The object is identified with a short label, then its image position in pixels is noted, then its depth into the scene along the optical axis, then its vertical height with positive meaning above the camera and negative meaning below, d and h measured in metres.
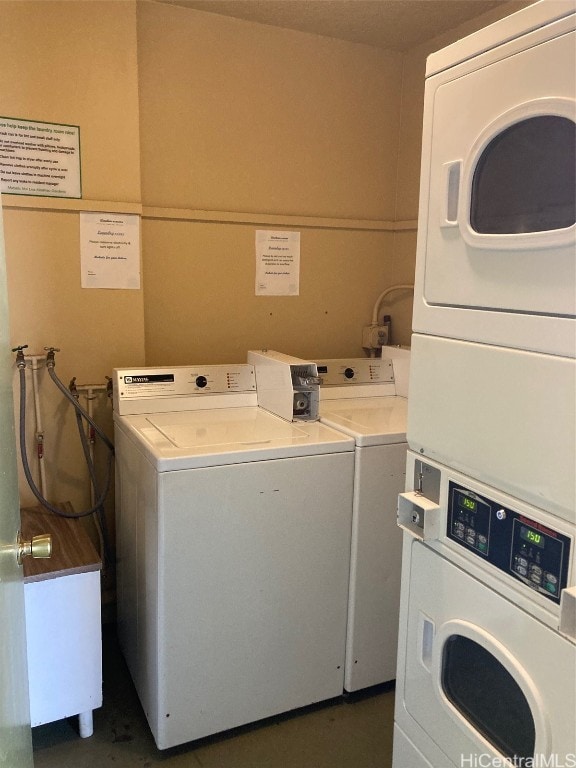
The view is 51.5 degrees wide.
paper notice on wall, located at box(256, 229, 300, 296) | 2.60 +0.11
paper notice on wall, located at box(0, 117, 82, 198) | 2.03 +0.43
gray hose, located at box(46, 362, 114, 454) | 2.12 -0.42
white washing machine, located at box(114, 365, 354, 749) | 1.72 -0.84
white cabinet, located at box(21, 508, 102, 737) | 1.78 -1.06
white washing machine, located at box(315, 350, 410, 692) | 1.92 -0.84
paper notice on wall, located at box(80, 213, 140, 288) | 2.20 +0.13
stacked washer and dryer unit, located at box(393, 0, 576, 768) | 0.91 -0.20
